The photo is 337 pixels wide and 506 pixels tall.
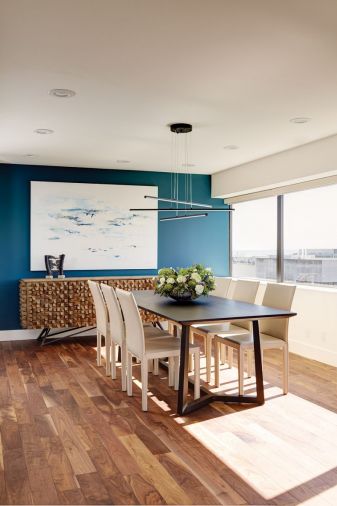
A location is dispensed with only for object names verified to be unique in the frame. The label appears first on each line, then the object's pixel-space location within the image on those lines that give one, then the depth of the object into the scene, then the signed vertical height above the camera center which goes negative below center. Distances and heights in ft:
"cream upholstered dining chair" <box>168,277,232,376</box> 16.20 -1.39
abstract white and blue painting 21.02 +1.19
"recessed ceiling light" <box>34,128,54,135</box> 14.80 +3.70
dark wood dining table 11.73 -1.54
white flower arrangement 14.16 -0.88
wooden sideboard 19.48 -2.01
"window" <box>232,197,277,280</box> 20.89 +0.65
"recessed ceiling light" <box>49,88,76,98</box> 11.15 +3.67
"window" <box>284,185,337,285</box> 17.48 +0.64
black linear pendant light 22.62 +3.16
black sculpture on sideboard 20.42 -0.50
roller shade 17.13 +2.51
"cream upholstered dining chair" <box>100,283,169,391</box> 13.97 -2.29
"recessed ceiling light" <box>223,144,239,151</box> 17.03 +3.72
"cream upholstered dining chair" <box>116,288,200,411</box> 12.14 -2.41
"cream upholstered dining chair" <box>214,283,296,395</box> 13.17 -2.32
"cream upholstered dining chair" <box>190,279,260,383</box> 14.56 -2.26
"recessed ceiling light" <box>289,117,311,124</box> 13.46 +3.66
